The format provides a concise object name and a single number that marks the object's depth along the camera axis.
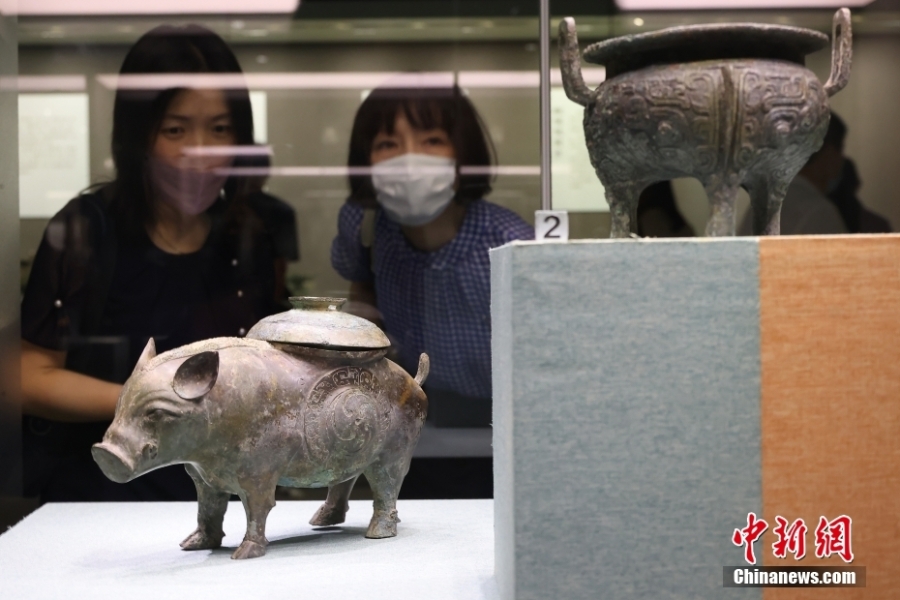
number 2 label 1.99
